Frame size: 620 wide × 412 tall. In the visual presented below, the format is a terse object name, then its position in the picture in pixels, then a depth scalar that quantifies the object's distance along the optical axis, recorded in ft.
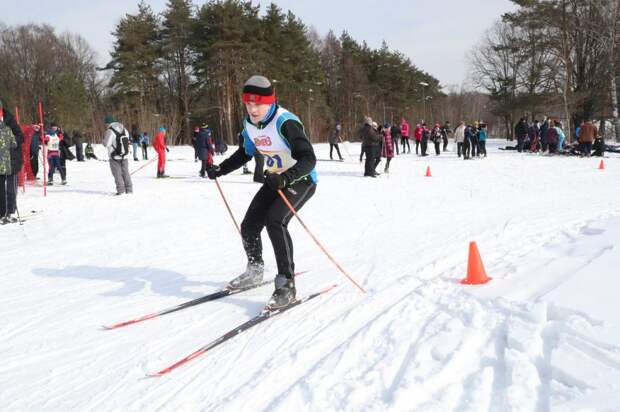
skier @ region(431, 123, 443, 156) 76.07
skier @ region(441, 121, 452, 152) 81.02
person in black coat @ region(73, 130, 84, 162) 68.39
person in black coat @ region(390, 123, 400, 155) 80.69
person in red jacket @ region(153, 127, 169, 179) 45.44
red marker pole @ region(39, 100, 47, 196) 35.44
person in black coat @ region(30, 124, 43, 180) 38.29
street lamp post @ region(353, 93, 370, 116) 164.83
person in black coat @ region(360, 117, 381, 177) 45.52
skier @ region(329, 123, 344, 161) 67.05
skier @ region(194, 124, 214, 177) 45.93
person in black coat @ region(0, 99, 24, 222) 24.84
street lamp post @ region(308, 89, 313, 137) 137.65
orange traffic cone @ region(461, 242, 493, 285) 13.04
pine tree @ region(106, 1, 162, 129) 126.82
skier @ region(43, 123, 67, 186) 42.01
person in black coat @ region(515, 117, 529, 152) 72.22
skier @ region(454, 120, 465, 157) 65.30
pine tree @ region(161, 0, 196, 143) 132.67
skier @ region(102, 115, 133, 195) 34.19
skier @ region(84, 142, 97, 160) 78.16
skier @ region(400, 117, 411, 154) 79.80
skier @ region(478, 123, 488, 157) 65.74
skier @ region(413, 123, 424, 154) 76.74
